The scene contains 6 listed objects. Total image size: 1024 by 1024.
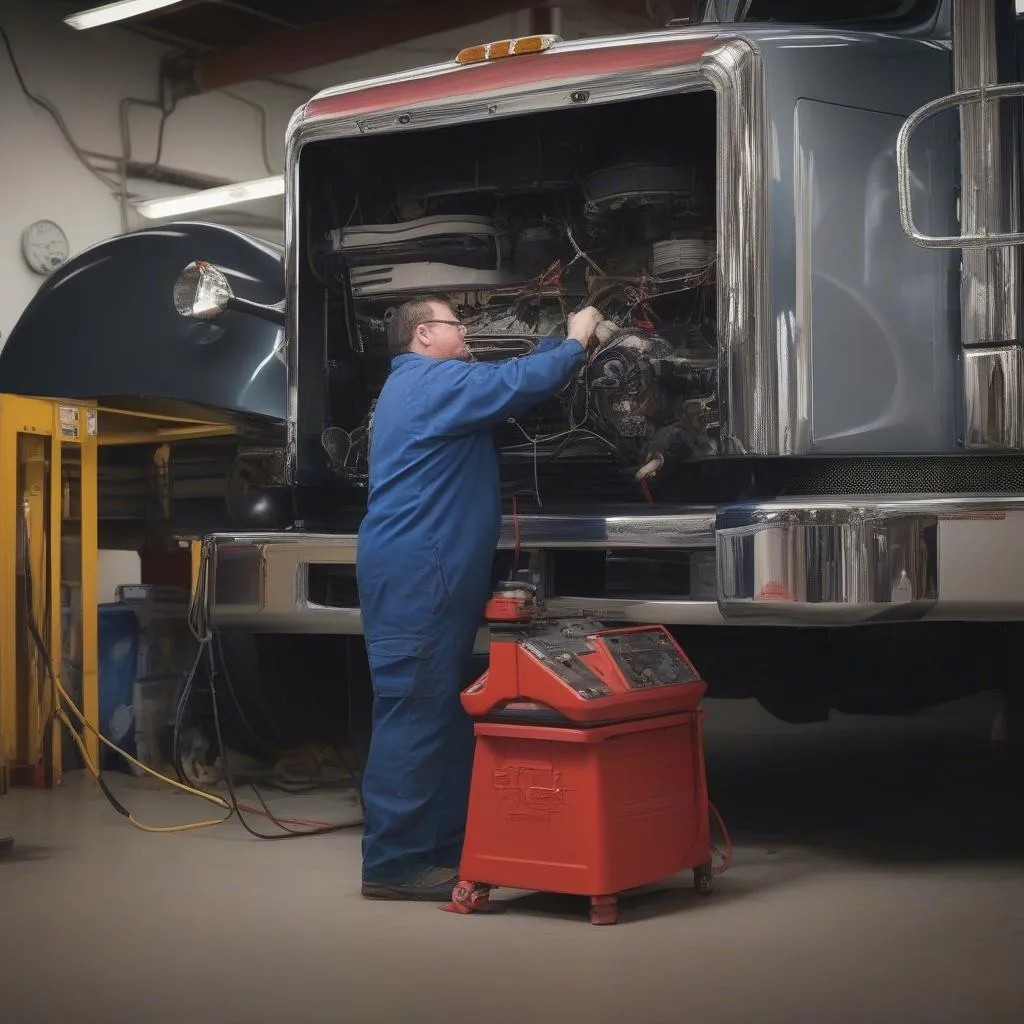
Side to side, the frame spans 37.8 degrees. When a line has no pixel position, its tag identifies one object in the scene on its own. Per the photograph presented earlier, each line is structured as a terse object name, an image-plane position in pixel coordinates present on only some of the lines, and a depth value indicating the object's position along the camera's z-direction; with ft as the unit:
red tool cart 10.63
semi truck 11.21
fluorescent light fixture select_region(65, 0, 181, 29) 31.42
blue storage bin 18.99
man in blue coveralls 11.80
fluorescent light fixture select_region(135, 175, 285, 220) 38.73
